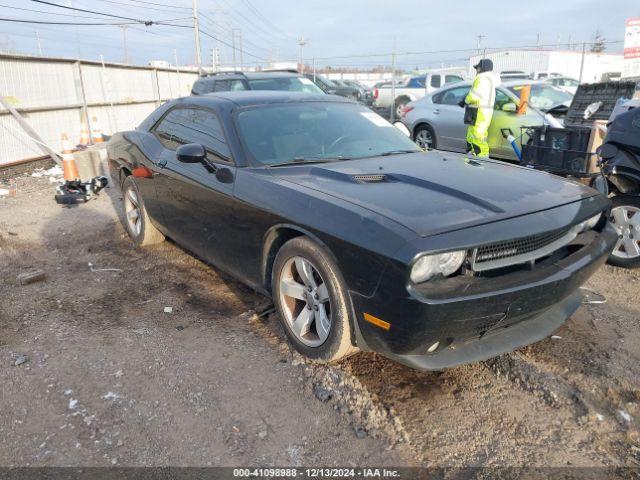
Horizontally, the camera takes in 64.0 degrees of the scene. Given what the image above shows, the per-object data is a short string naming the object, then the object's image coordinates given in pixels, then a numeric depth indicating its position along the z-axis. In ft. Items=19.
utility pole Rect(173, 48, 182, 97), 68.22
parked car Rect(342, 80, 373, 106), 68.75
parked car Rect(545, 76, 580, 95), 60.16
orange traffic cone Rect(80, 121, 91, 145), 36.40
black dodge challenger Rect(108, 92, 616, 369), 7.93
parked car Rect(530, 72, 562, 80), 74.02
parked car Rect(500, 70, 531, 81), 74.18
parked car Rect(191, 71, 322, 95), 33.38
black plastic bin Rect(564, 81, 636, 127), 24.06
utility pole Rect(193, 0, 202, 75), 90.38
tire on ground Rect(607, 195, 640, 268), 14.84
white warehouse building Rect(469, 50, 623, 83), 105.19
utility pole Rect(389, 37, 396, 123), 58.00
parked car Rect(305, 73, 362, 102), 58.44
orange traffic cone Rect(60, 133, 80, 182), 25.12
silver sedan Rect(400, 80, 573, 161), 28.02
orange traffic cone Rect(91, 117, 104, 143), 35.47
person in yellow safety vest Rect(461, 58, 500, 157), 25.76
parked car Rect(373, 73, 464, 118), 62.73
